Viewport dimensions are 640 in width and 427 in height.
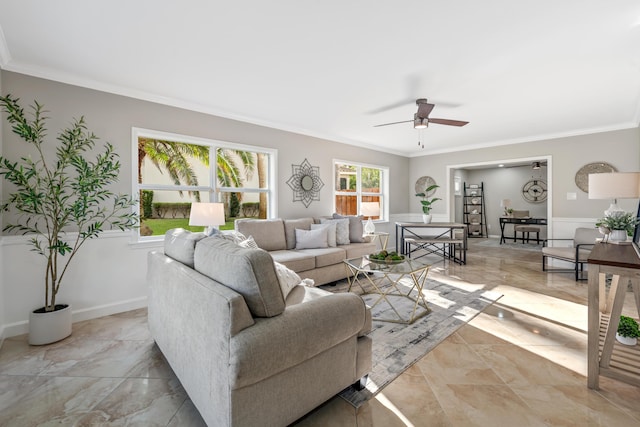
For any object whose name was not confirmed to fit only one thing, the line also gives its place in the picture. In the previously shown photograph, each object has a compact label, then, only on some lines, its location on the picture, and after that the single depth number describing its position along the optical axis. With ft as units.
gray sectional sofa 11.93
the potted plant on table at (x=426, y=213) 18.65
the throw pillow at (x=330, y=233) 14.07
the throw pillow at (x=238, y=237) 7.38
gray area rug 6.35
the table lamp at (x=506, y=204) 28.62
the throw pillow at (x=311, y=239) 13.60
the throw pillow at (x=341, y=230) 14.79
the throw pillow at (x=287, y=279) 5.50
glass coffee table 9.14
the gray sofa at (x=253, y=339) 4.00
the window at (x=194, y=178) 11.52
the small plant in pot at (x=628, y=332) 6.73
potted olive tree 7.93
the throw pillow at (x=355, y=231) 15.56
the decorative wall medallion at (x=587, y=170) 15.88
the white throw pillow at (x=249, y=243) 8.40
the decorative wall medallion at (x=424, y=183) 22.98
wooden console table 5.60
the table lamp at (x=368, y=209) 18.36
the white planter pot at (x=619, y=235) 8.23
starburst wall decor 16.11
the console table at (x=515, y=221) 26.20
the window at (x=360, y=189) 19.16
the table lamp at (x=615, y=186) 8.50
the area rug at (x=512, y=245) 24.07
